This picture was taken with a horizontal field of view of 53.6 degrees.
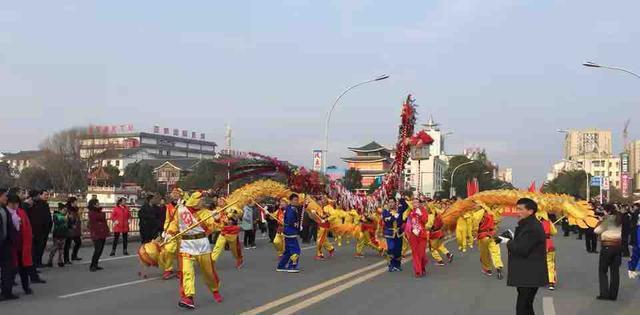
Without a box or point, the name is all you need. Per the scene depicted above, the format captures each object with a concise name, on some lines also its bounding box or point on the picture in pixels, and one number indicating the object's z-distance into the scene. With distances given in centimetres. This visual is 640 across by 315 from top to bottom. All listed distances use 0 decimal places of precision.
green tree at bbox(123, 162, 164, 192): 9019
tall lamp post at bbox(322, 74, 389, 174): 2640
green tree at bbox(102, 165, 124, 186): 9381
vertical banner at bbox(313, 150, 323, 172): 2581
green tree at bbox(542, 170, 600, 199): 7214
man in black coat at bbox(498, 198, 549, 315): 638
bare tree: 6338
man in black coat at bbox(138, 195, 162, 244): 1602
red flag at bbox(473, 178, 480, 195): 1473
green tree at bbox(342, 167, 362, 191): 5965
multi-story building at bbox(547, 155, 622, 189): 10146
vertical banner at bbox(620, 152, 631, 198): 4406
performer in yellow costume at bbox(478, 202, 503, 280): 1241
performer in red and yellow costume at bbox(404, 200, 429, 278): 1253
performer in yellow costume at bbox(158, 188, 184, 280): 1178
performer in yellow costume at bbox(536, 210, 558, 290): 1102
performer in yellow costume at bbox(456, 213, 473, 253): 1563
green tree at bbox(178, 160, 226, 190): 5528
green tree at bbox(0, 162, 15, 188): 8044
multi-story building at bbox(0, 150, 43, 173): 12200
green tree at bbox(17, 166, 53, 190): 7775
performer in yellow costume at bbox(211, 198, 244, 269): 1331
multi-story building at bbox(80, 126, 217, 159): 13749
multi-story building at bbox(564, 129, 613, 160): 10849
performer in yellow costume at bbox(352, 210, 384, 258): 1695
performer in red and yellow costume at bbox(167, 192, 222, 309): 846
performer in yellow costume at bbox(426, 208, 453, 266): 1499
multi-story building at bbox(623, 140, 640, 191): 9475
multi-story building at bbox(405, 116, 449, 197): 9858
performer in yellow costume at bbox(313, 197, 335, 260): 1584
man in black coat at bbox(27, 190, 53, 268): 1199
